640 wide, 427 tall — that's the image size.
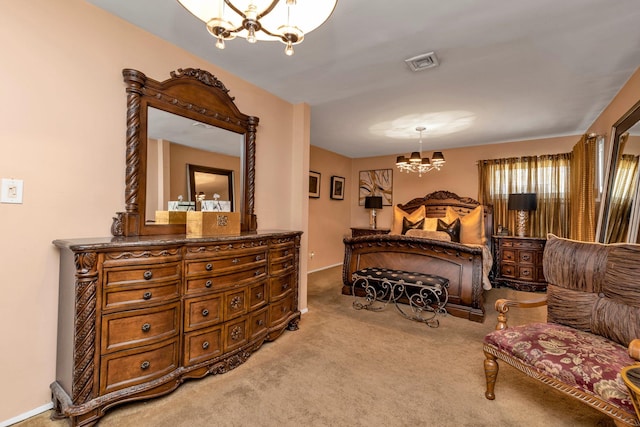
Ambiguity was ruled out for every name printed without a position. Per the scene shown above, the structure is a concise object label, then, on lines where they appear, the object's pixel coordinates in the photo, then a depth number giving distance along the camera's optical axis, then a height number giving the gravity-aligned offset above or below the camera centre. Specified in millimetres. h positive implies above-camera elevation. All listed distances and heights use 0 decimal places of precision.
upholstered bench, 3111 -957
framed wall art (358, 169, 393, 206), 6223 +691
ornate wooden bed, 3232 -597
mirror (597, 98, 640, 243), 2428 +296
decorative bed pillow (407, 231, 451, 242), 4332 -291
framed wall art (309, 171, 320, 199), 5438 +575
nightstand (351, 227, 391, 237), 5812 -330
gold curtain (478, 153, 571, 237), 4480 +504
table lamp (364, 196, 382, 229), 6070 +219
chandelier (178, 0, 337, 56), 1132 +864
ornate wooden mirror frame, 1938 +787
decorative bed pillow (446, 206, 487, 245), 4523 -192
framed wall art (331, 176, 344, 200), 6109 +600
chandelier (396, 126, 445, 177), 4172 +839
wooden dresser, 1461 -625
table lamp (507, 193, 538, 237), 4438 +168
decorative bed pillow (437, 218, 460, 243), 4652 -216
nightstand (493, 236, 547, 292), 4344 -729
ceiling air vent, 2281 +1288
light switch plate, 1503 +111
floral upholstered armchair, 1345 -701
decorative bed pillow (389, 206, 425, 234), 5277 -20
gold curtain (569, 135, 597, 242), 3383 +333
